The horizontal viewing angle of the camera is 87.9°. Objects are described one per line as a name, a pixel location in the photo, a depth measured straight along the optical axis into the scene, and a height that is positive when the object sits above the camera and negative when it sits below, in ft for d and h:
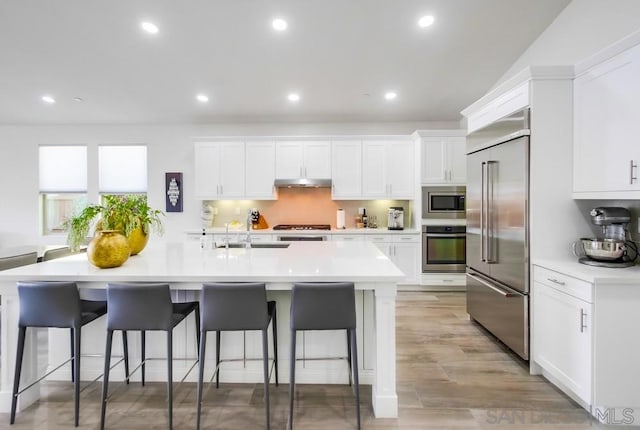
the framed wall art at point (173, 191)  19.07 +1.26
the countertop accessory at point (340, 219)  18.37 -0.38
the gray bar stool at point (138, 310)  6.37 -1.87
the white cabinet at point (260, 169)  17.67 +2.32
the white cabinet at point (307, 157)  17.61 +2.95
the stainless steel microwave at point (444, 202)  16.44 +0.48
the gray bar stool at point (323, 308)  6.29 -1.84
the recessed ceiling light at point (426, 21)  11.83 +6.89
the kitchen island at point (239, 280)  6.79 -2.05
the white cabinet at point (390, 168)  17.52 +2.33
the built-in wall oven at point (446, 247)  16.43 -1.74
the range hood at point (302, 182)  17.56 +1.60
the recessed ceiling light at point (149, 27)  12.18 +6.90
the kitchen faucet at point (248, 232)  10.26 -0.61
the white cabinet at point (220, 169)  17.74 +2.33
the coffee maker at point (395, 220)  17.34 -0.42
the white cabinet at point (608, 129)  7.04 +1.91
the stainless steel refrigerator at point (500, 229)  8.93 -0.52
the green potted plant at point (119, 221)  7.58 -0.18
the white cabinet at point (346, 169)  17.57 +2.29
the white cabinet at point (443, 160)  16.49 +2.57
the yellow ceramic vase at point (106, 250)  7.30 -0.81
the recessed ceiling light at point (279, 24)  11.98 +6.88
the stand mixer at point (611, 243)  7.50 -0.73
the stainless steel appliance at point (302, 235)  16.79 -1.14
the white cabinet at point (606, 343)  6.63 -2.69
